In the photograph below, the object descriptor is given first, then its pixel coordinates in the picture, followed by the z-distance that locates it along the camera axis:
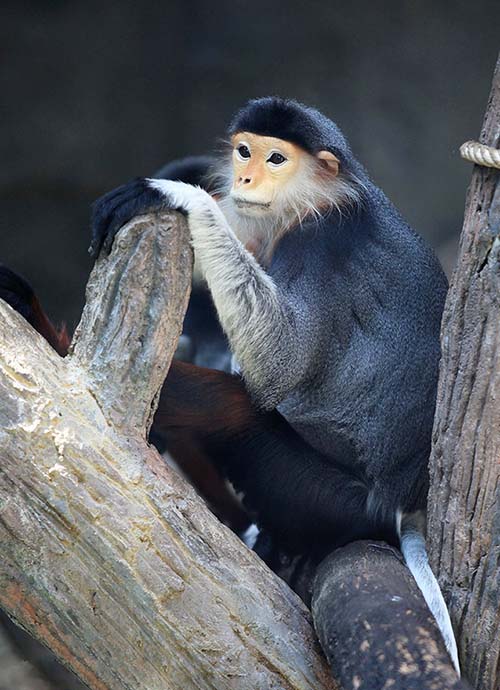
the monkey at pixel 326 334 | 6.07
